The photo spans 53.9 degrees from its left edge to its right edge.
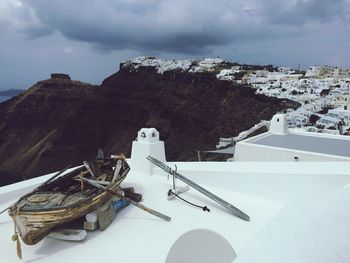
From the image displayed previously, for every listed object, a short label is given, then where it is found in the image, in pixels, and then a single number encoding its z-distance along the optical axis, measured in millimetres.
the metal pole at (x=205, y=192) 4813
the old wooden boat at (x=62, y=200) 3902
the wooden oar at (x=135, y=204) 4780
